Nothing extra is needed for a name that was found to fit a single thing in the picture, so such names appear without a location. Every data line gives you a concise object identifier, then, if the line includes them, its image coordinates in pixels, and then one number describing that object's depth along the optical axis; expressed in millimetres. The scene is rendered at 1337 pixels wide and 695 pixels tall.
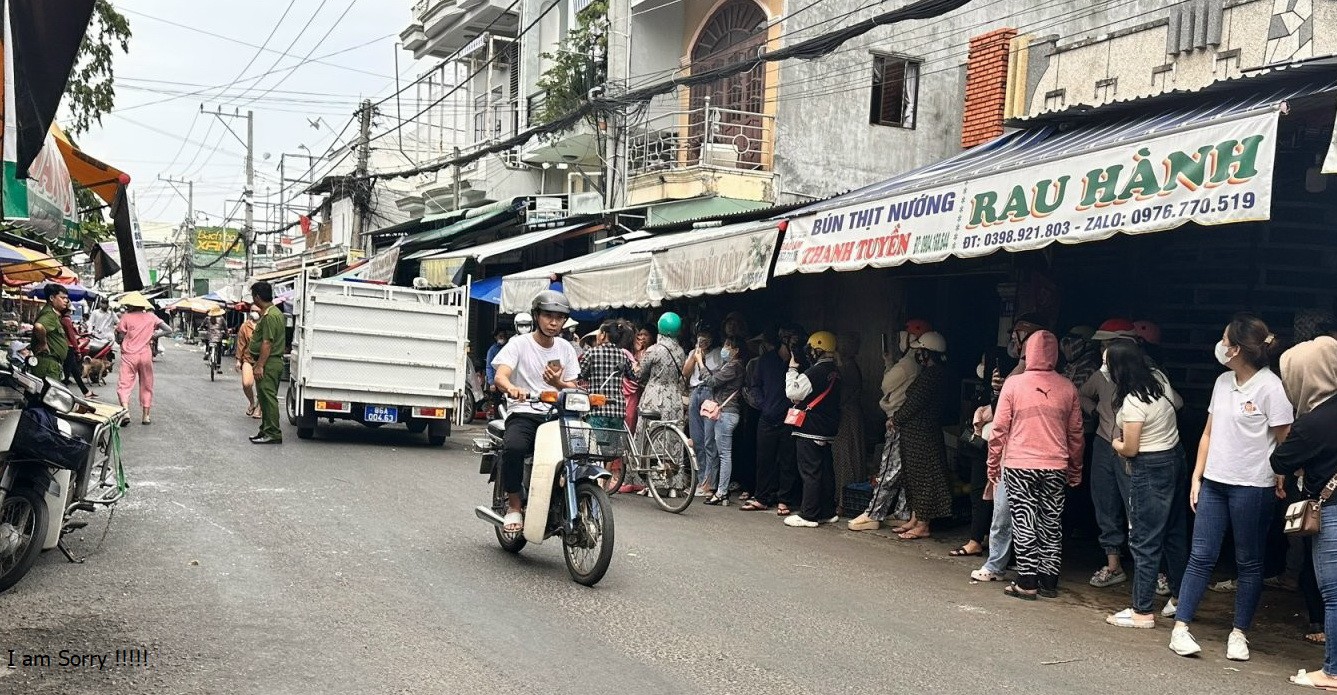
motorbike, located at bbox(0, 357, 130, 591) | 6457
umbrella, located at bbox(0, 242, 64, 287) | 15703
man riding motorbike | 7828
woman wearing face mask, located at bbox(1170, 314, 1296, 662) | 6152
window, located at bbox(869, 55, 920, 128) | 21906
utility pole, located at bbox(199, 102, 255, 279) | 50344
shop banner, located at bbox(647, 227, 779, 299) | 10867
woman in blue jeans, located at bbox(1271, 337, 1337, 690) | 5695
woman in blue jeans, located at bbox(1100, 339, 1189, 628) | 7078
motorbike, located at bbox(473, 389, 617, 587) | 7312
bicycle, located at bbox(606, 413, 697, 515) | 11279
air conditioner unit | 25505
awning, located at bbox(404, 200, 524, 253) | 25094
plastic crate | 11164
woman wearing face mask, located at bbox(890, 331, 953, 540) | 10078
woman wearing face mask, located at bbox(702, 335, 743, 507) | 12211
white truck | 15273
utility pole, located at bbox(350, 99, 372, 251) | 33656
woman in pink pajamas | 16516
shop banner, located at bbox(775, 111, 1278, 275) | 6086
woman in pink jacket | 7887
